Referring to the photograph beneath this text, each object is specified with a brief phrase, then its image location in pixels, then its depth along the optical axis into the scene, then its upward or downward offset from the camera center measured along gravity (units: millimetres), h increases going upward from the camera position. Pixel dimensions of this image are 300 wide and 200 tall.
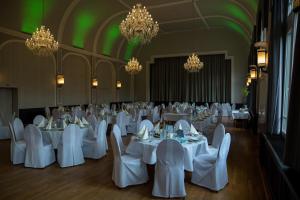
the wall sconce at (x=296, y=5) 1873 +715
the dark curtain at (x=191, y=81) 16281 +973
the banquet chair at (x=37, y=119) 6918 -764
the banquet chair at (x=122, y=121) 8688 -1015
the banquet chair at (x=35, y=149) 5125 -1217
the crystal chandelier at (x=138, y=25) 6133 +1780
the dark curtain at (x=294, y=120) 2102 -222
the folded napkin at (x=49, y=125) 5755 -787
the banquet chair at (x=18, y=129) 5969 -911
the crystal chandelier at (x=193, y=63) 12430 +1612
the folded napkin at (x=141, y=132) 4620 -754
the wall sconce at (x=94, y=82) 13555 +641
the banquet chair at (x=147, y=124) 5498 -698
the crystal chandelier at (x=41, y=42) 7418 +1600
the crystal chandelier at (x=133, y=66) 12914 +1486
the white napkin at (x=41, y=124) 5990 -786
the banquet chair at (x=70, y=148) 5219 -1208
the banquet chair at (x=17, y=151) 5422 -1315
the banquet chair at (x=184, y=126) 5376 -736
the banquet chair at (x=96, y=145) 5828 -1260
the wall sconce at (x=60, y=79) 11000 +646
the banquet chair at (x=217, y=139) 4685 -907
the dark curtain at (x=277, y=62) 3930 +545
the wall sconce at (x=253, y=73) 8775 +812
